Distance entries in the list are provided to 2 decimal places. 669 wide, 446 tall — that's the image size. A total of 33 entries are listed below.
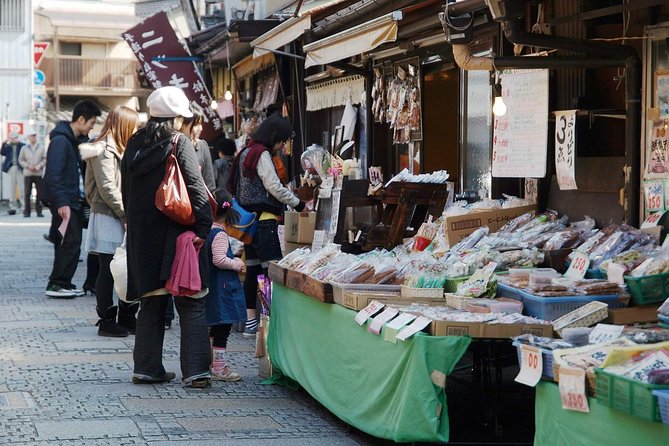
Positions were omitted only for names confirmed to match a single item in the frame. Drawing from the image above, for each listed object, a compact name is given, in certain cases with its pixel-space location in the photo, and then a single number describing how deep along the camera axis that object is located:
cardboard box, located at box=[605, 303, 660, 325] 5.86
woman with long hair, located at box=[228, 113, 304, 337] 10.34
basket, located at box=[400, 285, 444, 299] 6.78
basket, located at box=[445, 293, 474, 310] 6.37
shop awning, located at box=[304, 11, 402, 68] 8.78
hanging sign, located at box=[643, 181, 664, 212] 6.94
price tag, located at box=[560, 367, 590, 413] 4.78
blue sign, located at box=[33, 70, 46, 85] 39.91
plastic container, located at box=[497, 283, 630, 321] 5.96
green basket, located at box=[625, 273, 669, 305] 5.94
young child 8.24
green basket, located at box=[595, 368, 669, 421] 4.26
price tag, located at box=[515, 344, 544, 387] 5.14
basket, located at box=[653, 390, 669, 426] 4.16
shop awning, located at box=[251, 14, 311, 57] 11.59
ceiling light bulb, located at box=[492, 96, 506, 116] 8.02
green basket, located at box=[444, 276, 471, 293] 6.82
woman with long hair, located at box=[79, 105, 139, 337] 10.09
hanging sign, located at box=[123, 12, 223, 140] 18.41
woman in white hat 7.81
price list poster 7.86
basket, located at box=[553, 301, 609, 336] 5.74
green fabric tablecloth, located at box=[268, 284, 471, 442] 5.72
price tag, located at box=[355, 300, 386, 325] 6.49
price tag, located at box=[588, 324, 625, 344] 5.27
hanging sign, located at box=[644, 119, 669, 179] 6.93
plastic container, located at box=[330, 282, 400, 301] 6.98
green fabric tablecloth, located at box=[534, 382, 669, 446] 4.37
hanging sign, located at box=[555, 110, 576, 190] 7.42
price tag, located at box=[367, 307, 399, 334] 6.25
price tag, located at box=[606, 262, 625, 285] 6.09
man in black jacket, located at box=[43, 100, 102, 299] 12.32
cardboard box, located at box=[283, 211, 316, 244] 10.13
